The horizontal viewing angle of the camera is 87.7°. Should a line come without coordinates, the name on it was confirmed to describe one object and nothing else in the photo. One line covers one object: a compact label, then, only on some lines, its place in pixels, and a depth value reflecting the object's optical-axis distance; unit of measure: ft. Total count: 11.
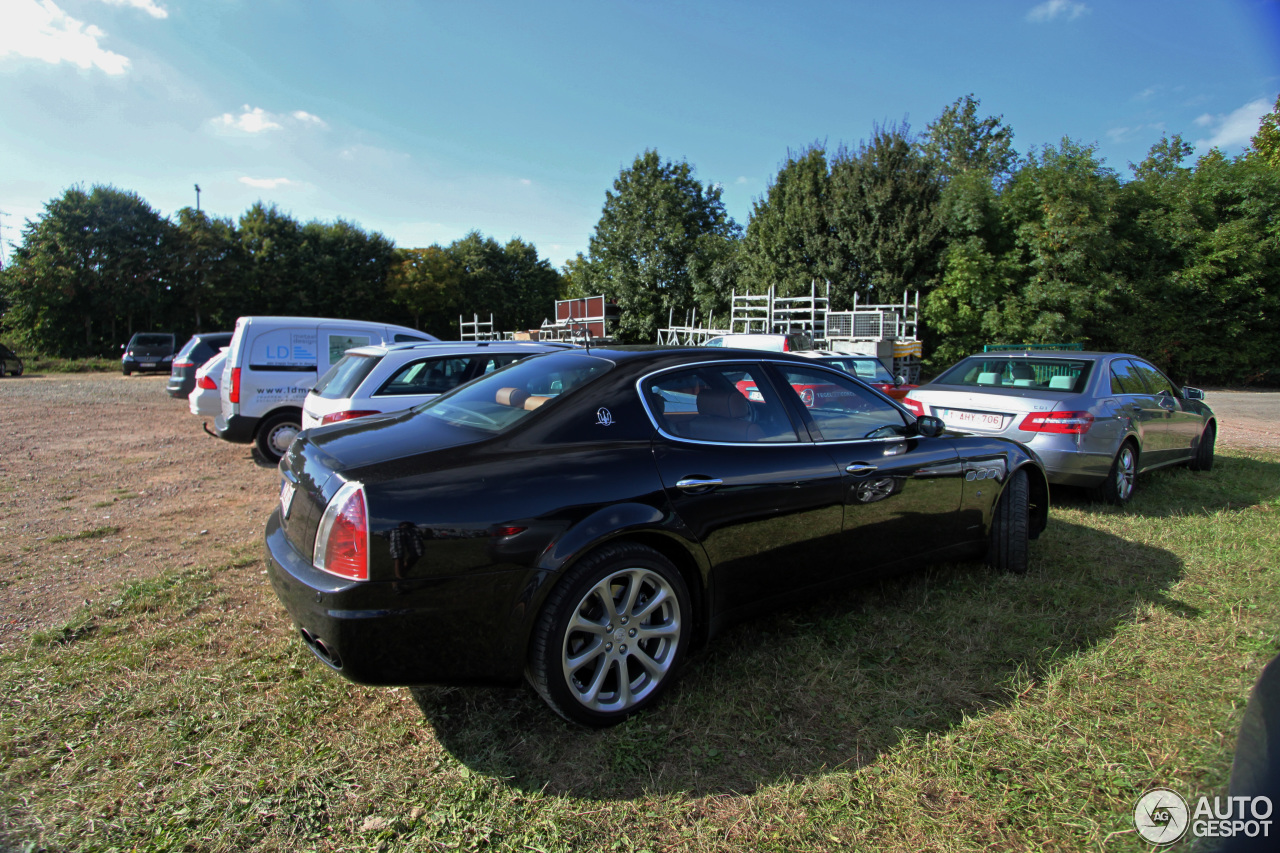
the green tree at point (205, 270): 100.58
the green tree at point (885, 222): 72.02
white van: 26.07
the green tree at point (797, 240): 77.82
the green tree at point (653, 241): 108.68
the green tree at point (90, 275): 90.89
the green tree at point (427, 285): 128.06
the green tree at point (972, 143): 147.95
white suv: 20.45
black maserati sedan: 7.64
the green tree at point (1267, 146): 68.11
